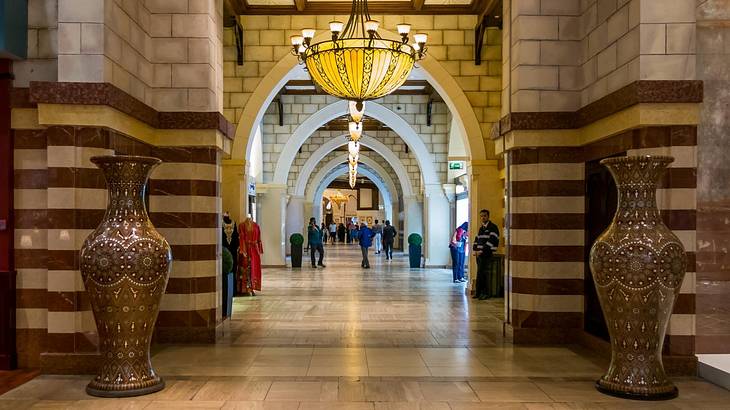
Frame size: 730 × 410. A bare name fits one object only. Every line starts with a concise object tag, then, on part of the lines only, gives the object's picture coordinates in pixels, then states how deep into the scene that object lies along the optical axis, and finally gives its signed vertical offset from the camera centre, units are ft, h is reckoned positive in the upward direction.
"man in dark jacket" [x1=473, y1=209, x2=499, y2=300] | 34.04 -1.95
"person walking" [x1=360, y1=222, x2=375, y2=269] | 58.44 -2.59
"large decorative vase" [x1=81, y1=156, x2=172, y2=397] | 15.43 -1.53
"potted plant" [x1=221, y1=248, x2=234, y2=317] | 26.48 -2.71
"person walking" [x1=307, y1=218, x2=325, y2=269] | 58.69 -2.61
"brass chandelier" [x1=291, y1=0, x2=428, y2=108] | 20.08 +4.52
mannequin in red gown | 34.42 -2.38
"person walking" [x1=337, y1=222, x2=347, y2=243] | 127.57 -4.16
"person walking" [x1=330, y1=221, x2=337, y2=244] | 129.51 -3.94
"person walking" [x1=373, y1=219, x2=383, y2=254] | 81.46 -3.34
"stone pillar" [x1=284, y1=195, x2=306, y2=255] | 68.69 -0.15
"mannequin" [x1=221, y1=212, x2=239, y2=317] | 31.76 -1.08
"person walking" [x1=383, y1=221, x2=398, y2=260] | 67.62 -2.71
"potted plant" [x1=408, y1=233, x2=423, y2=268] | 57.52 -3.30
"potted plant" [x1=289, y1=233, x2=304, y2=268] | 56.70 -3.19
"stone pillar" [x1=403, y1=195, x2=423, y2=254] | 70.54 -0.24
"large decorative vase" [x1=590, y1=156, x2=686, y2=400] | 15.25 -1.49
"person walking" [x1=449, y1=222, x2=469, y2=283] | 44.03 -2.95
